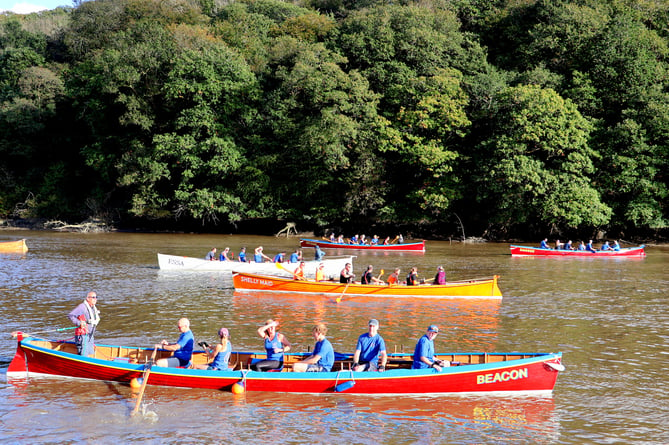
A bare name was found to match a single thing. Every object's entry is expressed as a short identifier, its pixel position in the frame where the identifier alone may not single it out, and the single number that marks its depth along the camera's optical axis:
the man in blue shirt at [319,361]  14.17
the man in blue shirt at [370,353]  14.08
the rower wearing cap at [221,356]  14.10
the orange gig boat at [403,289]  25.56
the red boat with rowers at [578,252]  42.22
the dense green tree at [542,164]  49.50
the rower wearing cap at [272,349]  14.23
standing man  14.60
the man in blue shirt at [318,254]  35.72
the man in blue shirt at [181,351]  14.30
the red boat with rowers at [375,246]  45.34
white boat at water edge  31.56
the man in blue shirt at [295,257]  32.00
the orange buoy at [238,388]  13.77
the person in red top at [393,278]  26.34
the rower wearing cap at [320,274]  27.09
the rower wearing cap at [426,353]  13.88
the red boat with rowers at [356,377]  13.75
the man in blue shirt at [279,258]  32.19
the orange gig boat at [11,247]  40.66
